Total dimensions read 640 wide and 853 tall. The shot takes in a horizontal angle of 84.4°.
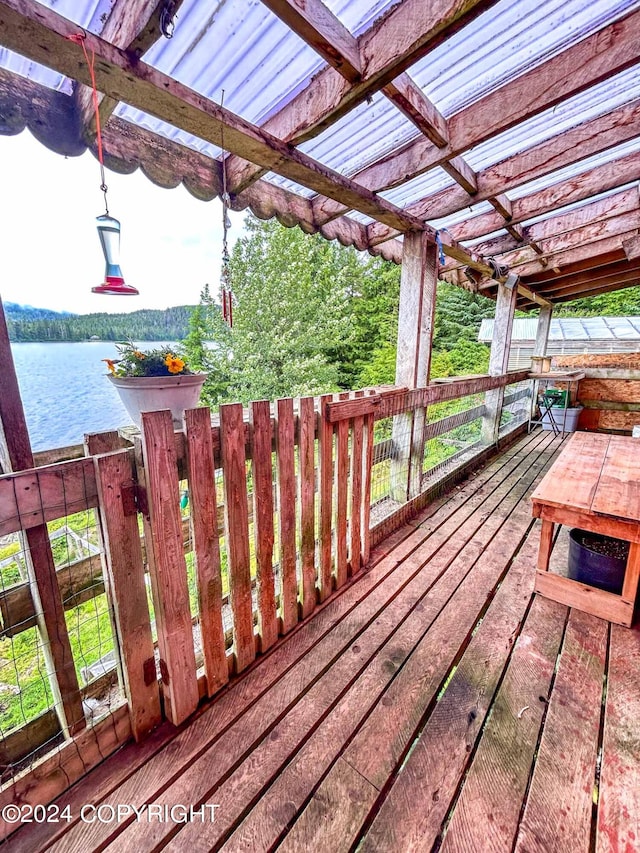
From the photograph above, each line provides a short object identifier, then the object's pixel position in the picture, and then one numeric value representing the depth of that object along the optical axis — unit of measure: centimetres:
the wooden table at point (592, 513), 174
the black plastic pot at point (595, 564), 184
